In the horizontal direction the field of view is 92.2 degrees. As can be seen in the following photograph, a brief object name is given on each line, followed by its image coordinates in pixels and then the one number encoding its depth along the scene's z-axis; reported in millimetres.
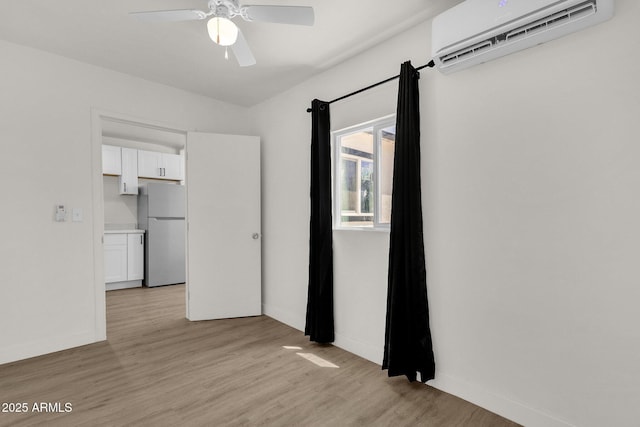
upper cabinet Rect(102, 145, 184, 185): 5188
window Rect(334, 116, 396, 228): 2586
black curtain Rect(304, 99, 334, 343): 2838
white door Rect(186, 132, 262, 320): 3520
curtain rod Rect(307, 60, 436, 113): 2121
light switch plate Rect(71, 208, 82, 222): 2807
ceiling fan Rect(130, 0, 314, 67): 1686
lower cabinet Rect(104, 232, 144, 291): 4906
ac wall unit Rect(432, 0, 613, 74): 1470
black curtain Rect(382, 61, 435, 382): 2123
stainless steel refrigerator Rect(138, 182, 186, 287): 5199
